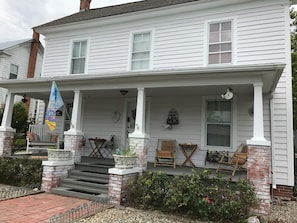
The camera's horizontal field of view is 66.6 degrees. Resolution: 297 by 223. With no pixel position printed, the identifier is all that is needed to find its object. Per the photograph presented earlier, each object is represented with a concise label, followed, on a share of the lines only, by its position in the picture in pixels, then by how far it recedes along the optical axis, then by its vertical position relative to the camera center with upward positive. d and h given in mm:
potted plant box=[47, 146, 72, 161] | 6059 -460
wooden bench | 8031 -68
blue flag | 6152 +864
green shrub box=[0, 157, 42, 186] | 6430 -1058
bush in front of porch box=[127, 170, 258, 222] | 4344 -1005
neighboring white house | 16469 +5575
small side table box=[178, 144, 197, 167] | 7184 -171
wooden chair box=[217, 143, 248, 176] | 5606 -268
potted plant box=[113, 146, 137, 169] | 5246 -416
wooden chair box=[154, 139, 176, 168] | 6910 -280
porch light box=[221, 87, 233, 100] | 5562 +1278
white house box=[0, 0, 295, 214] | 5762 +1704
